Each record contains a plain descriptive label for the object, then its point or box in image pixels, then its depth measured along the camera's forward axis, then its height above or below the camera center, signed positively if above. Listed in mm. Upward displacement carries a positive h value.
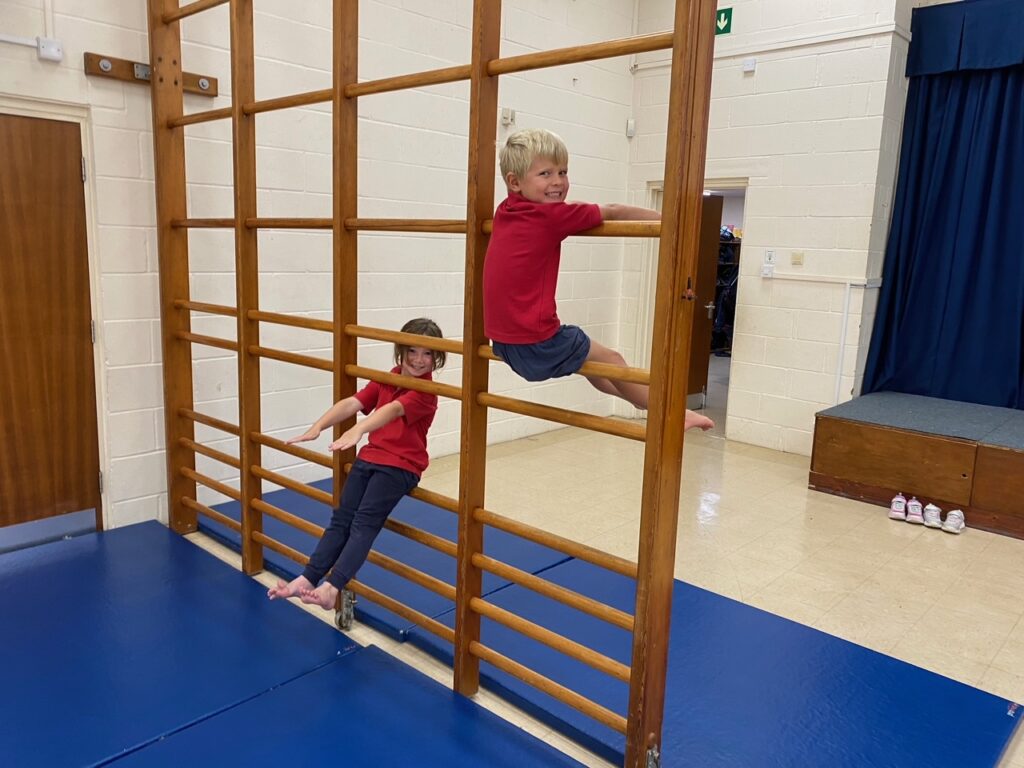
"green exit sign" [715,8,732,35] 5596 +1844
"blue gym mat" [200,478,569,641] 2820 -1318
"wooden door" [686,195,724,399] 6918 -302
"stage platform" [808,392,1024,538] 4047 -1048
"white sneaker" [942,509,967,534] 4066 -1354
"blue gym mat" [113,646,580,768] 2025 -1375
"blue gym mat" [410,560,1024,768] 2115 -1355
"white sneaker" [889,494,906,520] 4234 -1344
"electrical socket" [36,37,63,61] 3068 +790
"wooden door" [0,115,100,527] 3164 -387
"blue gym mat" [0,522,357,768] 2127 -1369
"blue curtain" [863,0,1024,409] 4793 +368
